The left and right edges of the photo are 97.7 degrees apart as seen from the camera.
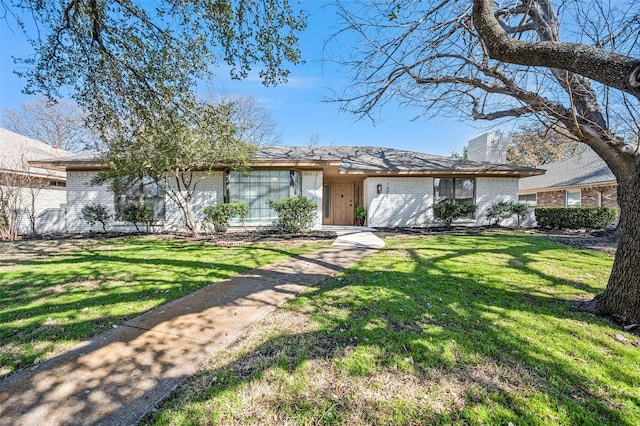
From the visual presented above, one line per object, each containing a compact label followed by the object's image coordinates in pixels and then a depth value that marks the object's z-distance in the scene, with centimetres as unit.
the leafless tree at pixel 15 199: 956
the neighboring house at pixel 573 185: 1593
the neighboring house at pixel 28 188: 984
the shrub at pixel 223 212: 1037
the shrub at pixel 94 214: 1113
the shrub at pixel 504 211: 1255
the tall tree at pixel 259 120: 2412
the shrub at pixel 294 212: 1031
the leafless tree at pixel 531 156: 2609
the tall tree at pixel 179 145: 643
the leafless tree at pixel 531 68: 275
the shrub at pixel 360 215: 1380
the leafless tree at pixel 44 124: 2120
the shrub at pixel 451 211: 1233
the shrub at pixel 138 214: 1096
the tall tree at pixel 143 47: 502
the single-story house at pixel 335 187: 1160
